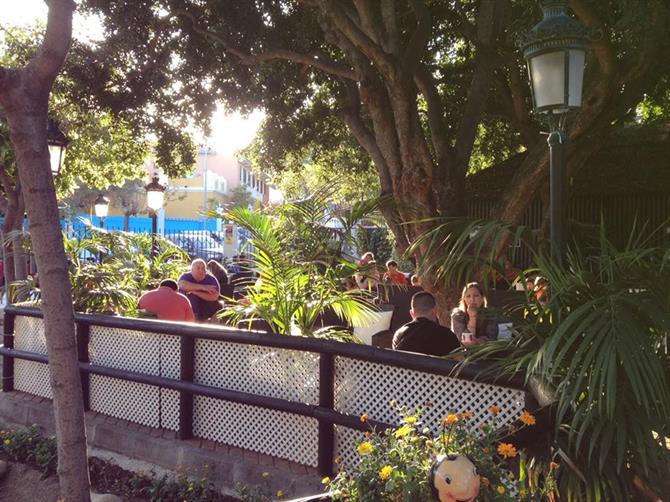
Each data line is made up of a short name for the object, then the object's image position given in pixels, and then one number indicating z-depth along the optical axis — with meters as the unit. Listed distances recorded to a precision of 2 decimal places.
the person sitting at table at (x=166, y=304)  6.95
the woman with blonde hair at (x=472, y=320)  6.05
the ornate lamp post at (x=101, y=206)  19.35
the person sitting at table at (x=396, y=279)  7.62
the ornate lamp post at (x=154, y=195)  14.97
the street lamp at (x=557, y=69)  4.38
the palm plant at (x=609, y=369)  2.57
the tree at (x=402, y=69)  8.62
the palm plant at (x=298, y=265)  5.50
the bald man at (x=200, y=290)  8.48
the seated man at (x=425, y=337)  4.96
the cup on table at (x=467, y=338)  5.82
